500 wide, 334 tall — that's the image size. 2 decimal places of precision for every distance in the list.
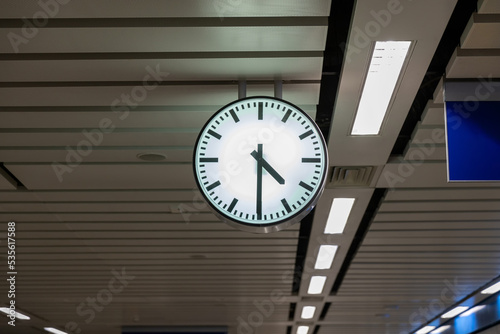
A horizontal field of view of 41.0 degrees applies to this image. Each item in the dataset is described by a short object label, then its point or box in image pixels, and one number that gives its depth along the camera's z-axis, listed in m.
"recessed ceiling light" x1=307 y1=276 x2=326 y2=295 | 9.52
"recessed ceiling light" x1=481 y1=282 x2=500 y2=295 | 9.75
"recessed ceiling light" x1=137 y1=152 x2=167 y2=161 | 5.11
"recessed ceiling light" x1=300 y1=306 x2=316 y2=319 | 11.78
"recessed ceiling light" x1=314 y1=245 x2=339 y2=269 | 7.95
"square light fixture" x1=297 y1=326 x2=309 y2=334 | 14.16
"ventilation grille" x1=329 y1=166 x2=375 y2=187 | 5.44
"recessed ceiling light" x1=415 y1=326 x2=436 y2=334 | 13.95
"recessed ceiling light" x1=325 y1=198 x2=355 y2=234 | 6.23
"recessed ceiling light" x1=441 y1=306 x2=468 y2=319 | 11.59
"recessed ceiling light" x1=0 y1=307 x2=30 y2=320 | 11.46
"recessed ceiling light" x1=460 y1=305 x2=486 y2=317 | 11.35
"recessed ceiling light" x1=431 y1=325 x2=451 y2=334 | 13.43
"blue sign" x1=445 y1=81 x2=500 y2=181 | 3.51
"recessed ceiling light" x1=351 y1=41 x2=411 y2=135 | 3.68
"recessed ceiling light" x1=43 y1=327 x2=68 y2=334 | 14.06
